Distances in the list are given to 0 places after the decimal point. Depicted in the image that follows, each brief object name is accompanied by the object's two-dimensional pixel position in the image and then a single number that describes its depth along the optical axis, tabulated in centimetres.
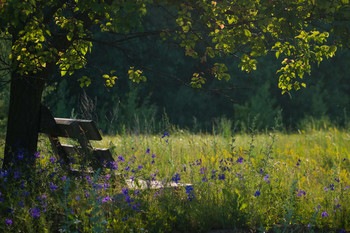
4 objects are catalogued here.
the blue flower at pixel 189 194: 968
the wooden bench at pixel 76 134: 1098
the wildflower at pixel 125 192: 916
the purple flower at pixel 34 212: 817
